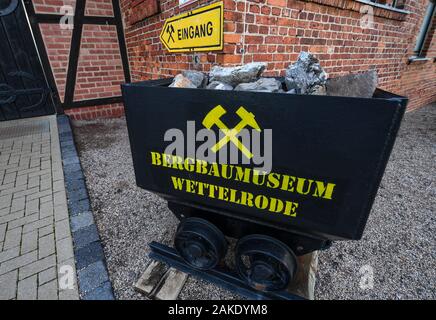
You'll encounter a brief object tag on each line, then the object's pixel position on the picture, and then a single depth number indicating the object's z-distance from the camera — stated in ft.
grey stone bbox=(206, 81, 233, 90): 4.53
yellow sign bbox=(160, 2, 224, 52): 6.02
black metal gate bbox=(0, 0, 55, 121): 12.50
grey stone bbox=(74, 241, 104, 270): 5.49
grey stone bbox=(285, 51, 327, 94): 4.08
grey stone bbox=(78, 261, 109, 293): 4.97
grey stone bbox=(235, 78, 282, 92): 4.40
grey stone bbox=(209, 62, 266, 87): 4.83
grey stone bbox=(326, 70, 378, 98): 3.50
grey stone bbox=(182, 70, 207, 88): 5.13
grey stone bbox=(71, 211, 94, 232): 6.58
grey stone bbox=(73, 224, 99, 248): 6.06
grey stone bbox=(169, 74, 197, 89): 4.39
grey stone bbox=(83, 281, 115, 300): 4.76
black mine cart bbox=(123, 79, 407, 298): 3.12
